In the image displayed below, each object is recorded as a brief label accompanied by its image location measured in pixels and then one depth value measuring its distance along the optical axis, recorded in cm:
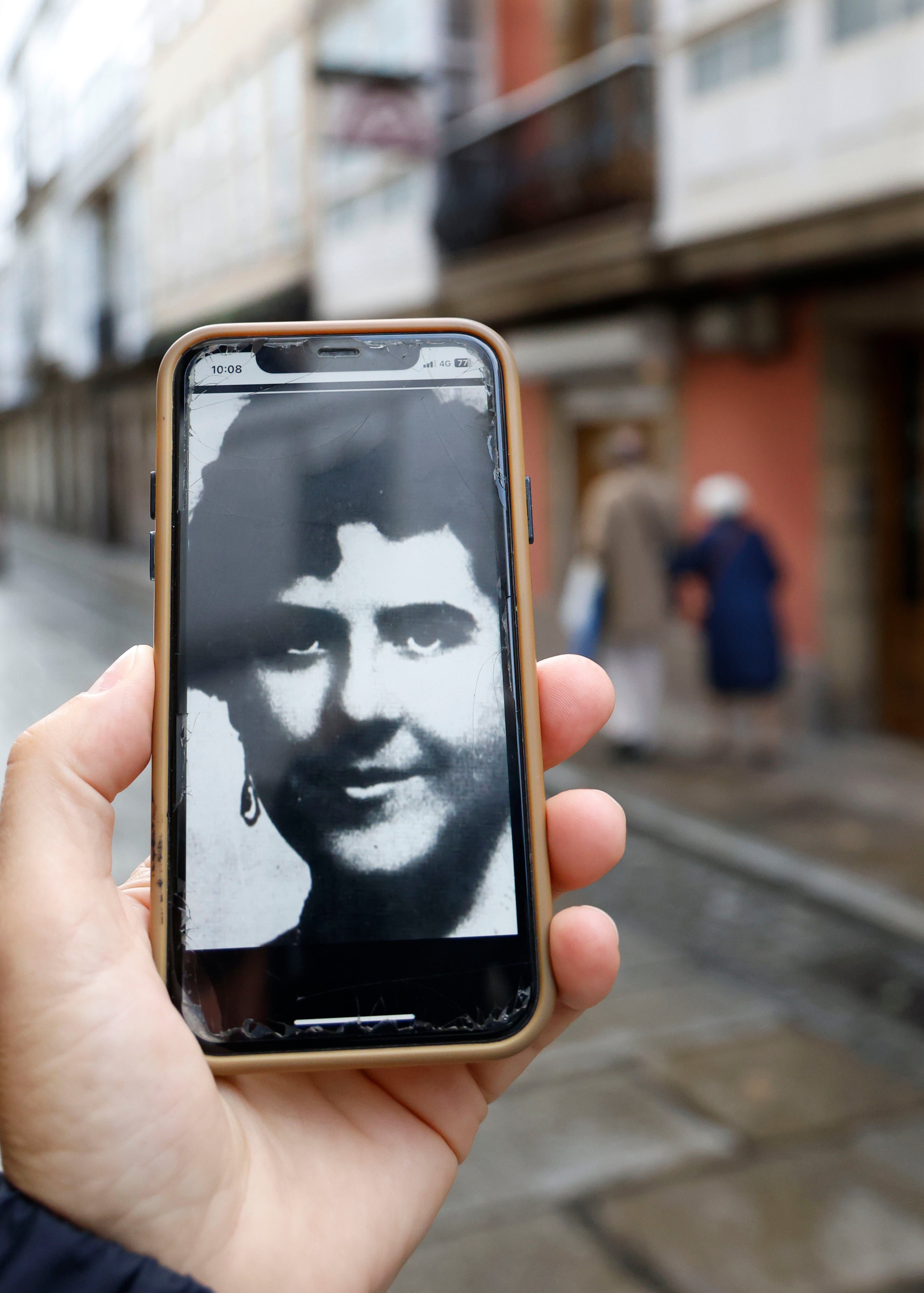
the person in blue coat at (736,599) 802
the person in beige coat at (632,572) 819
